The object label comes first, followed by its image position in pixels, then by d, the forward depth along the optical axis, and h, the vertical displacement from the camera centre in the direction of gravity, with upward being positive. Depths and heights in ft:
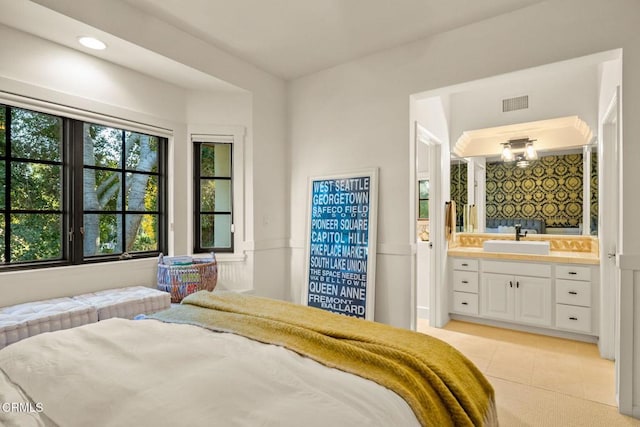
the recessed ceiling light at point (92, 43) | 7.86 +3.91
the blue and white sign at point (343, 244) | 10.16 -0.96
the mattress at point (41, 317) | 6.17 -1.97
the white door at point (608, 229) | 9.50 -0.48
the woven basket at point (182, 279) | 9.43 -1.80
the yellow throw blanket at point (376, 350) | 3.81 -1.80
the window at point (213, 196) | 11.25 +0.54
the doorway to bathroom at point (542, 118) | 9.37 +2.98
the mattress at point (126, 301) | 7.55 -1.99
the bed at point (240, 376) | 3.15 -1.77
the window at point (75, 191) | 7.68 +0.55
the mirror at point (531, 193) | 12.07 +0.71
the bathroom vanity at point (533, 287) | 10.93 -2.53
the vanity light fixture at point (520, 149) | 12.88 +2.27
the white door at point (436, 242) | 12.55 -1.09
